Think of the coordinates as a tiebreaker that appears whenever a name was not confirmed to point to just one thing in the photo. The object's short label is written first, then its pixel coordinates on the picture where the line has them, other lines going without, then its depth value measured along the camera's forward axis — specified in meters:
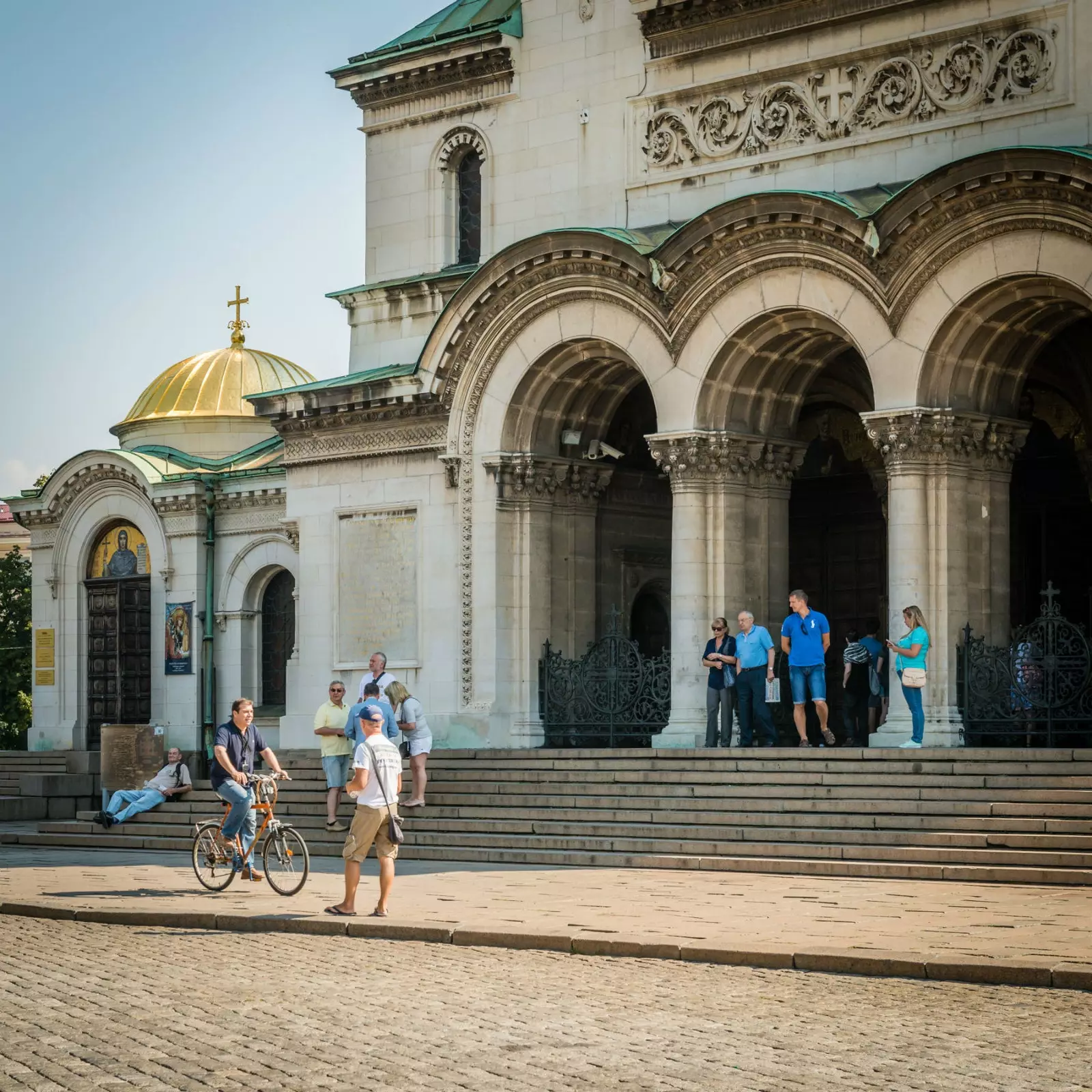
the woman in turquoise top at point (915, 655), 23.58
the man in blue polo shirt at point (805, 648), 24.83
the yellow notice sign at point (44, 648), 42.03
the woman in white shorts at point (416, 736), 24.83
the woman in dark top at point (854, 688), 26.33
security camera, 29.95
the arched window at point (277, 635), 39.34
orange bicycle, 18.91
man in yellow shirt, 25.17
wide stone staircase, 20.02
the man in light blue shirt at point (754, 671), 25.14
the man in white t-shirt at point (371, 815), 16.70
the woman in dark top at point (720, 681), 25.41
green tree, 51.69
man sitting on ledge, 27.26
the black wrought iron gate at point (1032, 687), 23.12
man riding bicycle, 19.53
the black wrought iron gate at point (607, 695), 27.55
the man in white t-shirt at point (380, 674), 25.55
